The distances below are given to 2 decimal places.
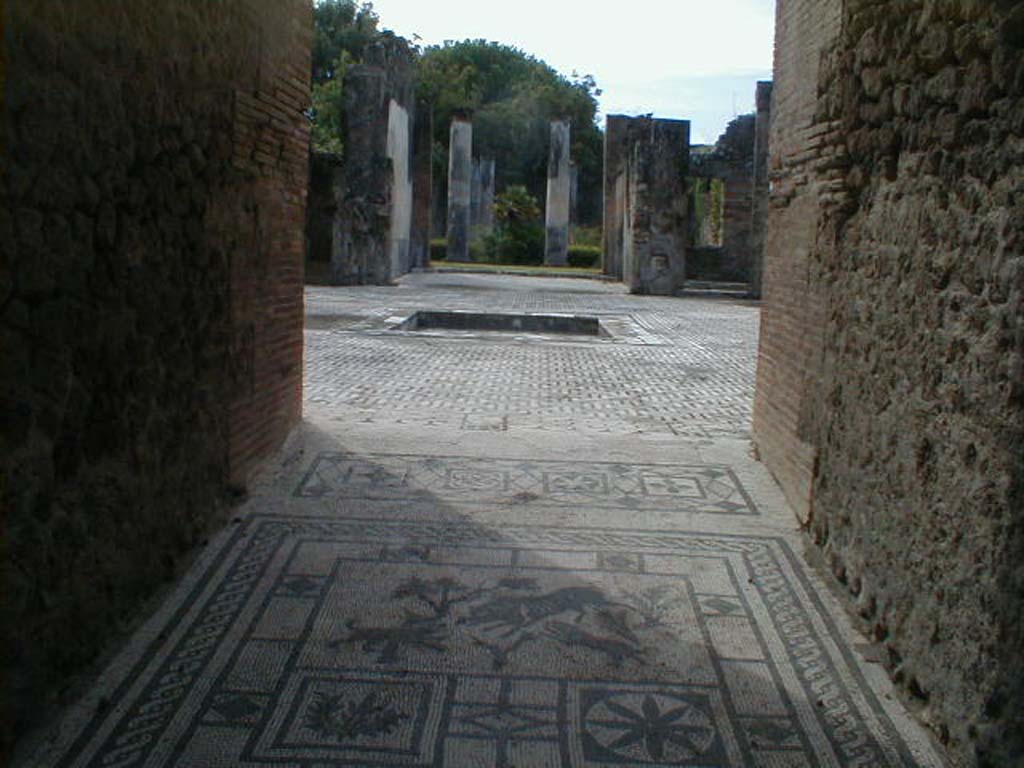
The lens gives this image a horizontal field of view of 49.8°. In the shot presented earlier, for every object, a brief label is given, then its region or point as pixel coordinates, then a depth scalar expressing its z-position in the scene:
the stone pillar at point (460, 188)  31.44
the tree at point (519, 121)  43.88
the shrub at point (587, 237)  34.94
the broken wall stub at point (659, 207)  19.03
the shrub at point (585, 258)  31.55
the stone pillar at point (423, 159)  22.91
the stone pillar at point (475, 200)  38.50
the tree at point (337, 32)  42.88
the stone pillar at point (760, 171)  18.61
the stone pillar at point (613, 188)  24.77
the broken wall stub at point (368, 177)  17.97
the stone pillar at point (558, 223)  30.80
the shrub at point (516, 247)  31.00
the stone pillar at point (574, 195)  40.49
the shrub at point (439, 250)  32.78
